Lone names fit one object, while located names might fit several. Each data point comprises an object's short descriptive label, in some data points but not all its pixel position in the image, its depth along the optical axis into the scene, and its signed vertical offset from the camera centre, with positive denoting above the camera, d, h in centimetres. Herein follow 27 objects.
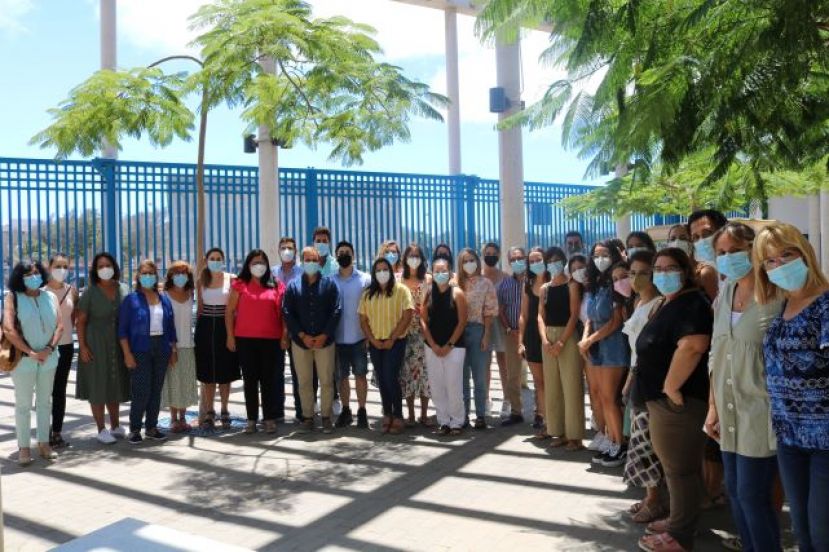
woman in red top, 729 -46
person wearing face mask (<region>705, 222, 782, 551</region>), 342 -59
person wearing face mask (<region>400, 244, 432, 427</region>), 741 -79
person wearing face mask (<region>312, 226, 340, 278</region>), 786 +38
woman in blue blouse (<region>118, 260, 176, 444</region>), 690 -50
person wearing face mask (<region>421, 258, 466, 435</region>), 711 -66
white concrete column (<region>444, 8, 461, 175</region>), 1536 +420
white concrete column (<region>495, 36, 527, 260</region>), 1059 +138
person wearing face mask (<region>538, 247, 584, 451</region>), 636 -68
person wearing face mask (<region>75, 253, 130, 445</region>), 692 -55
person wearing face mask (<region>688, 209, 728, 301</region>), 470 +22
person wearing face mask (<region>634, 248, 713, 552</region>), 392 -59
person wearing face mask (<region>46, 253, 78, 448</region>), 687 -49
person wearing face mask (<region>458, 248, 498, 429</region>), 738 -42
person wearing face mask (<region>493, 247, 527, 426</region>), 782 -37
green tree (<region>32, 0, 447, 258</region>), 662 +196
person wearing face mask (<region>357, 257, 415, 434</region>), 721 -42
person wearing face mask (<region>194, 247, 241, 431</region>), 742 -49
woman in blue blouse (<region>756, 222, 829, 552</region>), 303 -43
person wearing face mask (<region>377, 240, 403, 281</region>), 765 +33
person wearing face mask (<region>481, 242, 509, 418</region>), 777 +6
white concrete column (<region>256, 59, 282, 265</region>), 1105 +129
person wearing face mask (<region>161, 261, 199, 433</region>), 737 -59
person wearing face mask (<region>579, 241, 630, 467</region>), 574 -56
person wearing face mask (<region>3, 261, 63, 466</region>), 624 -43
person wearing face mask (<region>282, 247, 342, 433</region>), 724 -38
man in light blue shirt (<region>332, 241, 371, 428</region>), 750 -54
